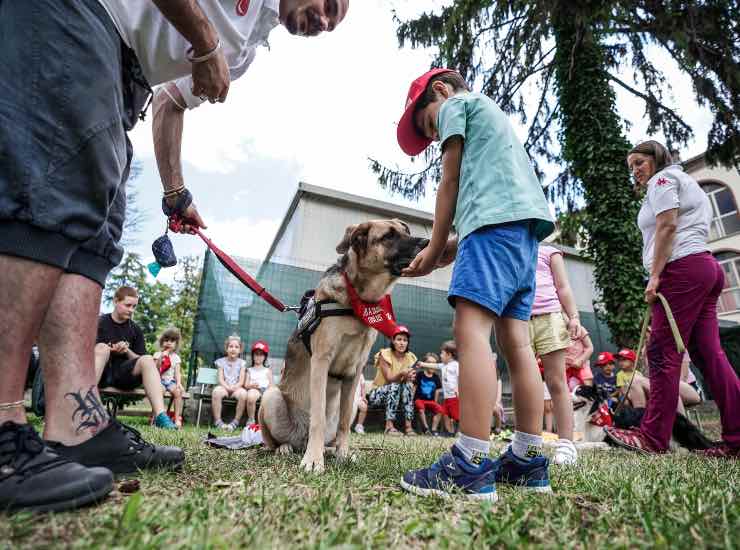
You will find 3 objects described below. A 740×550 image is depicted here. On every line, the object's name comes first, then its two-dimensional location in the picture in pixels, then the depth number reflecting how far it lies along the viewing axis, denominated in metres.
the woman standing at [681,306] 3.38
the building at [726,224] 23.89
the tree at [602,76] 8.95
